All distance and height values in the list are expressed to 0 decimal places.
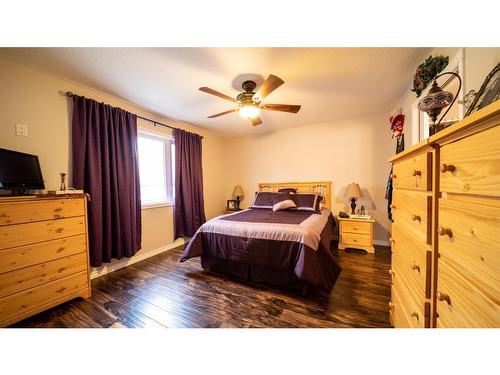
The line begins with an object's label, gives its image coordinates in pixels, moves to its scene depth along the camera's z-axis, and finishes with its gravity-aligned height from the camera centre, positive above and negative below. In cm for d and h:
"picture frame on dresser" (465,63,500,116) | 79 +42
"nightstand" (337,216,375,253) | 267 -81
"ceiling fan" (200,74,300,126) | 180 +90
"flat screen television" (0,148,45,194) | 139 +13
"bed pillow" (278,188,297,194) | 340 -14
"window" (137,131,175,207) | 275 +29
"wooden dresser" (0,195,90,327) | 124 -54
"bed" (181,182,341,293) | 162 -69
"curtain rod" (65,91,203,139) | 187 +100
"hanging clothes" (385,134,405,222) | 222 +45
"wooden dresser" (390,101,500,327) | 44 -14
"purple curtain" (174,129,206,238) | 308 -1
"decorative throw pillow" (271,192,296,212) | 290 -32
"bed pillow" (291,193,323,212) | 290 -31
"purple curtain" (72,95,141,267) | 195 +13
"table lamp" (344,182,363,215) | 287 -16
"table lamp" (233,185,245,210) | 406 -20
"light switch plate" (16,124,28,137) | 162 +53
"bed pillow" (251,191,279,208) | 314 -31
